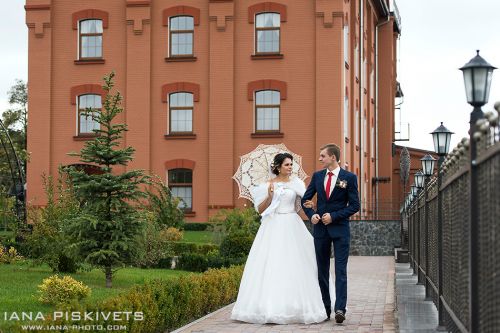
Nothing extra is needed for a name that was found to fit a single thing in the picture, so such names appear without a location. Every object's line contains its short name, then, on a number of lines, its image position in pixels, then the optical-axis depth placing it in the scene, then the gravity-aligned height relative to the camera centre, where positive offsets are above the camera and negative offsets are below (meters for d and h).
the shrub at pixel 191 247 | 26.15 -1.46
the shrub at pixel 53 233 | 16.11 -0.65
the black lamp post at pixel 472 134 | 5.89 +0.46
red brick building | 32.34 +4.25
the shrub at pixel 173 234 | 26.80 -1.12
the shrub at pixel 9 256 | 19.23 -1.27
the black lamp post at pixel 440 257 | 9.09 -0.63
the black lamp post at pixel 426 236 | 12.08 -0.54
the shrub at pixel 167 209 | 28.86 -0.38
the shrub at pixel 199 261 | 21.33 -1.56
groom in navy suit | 10.46 -0.19
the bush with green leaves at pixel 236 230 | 22.41 -0.89
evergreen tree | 14.62 -0.19
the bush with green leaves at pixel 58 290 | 11.60 -1.20
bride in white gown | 10.69 -0.82
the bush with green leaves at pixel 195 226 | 32.19 -1.03
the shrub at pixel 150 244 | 14.89 -0.86
